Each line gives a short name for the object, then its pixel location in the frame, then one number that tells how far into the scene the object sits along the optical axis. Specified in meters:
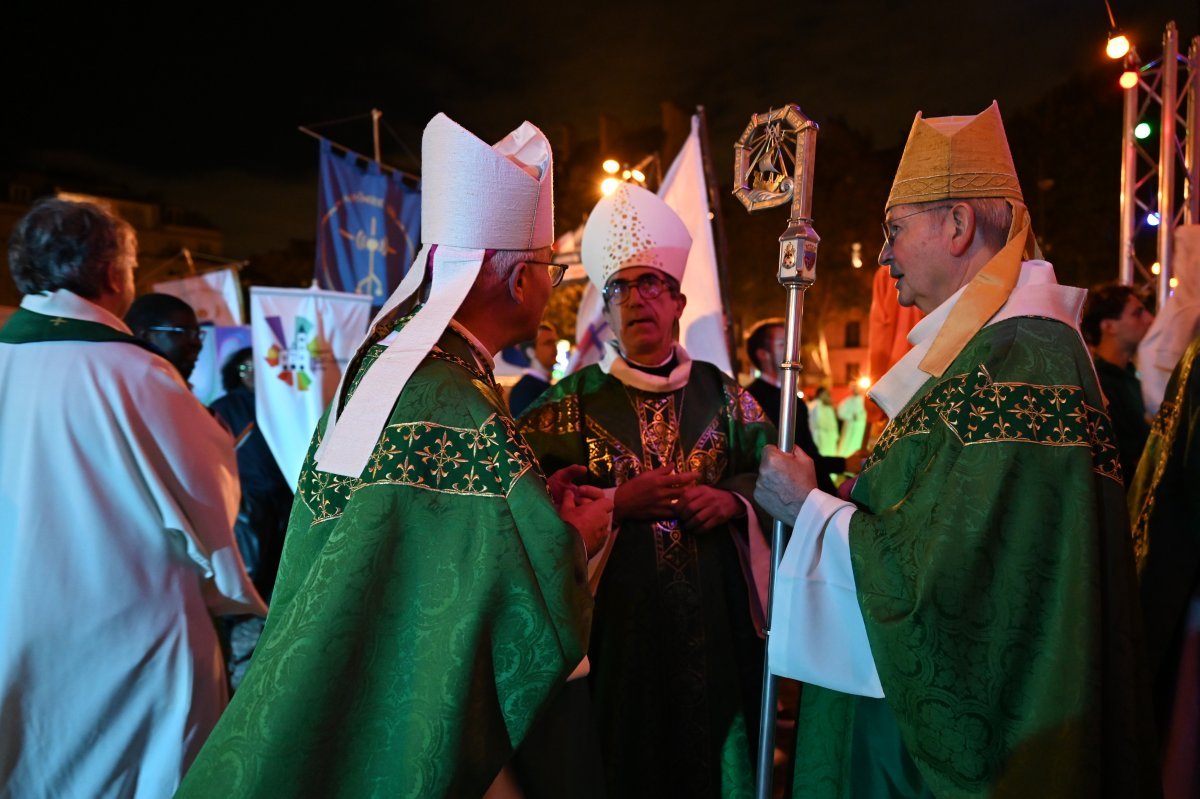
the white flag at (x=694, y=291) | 5.42
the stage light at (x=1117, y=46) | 6.70
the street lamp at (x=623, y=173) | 7.81
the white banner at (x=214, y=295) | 9.86
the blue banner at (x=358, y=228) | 8.96
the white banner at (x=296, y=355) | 5.81
